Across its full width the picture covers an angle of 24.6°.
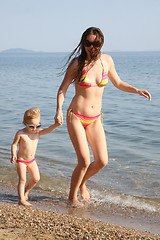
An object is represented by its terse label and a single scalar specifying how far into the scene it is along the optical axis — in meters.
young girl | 4.85
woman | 4.55
